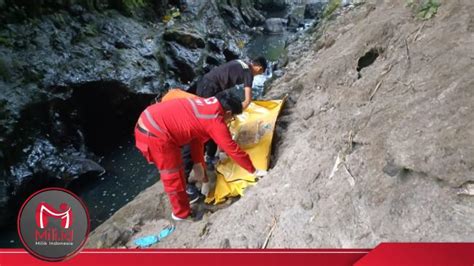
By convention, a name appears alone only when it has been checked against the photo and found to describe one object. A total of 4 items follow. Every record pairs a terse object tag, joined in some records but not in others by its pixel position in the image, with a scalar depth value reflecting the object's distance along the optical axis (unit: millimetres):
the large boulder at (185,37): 10235
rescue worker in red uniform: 3033
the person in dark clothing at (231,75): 4250
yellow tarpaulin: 3371
